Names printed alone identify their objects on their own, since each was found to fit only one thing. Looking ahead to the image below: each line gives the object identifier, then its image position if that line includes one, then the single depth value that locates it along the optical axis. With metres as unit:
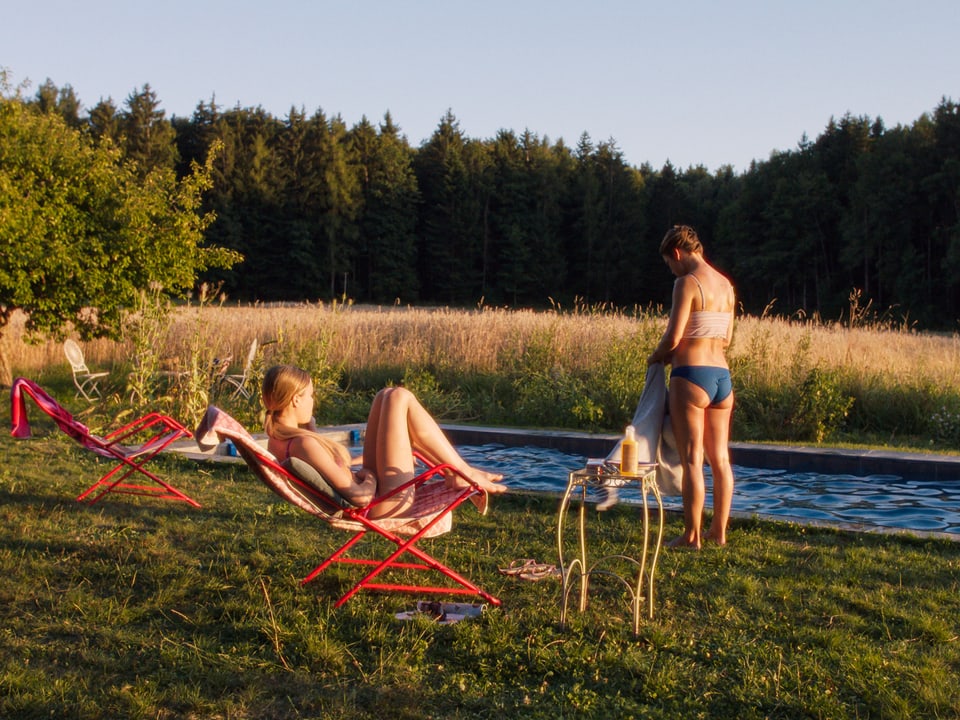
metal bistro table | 3.33
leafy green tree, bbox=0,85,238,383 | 10.88
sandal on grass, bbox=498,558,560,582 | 4.00
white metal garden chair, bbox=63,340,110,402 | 10.61
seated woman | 3.97
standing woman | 4.59
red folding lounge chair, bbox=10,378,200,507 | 4.62
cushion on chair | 3.76
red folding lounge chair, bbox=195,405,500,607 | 3.60
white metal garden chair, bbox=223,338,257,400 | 9.80
